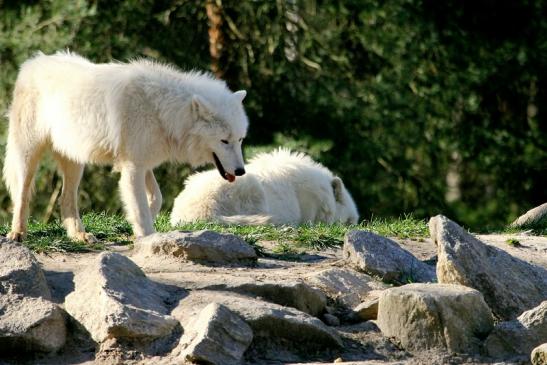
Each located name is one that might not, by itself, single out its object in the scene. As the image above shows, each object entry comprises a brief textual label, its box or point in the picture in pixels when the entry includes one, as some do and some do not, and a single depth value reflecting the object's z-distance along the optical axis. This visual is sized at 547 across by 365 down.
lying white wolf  23.00
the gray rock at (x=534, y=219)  21.45
